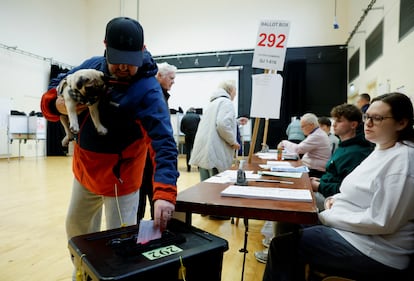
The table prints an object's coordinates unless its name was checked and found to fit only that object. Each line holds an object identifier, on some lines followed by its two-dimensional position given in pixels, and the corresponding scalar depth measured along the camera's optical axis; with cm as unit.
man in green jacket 174
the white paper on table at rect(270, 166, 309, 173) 203
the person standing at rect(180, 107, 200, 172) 639
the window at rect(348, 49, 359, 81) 697
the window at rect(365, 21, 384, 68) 506
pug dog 113
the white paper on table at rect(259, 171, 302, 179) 178
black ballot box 76
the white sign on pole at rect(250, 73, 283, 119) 227
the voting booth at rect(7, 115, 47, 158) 802
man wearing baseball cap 107
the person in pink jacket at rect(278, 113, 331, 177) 294
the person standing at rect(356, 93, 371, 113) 411
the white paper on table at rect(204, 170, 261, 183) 166
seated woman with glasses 107
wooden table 104
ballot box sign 217
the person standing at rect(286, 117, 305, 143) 536
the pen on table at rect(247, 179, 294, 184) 161
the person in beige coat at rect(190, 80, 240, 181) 287
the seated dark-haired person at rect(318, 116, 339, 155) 399
